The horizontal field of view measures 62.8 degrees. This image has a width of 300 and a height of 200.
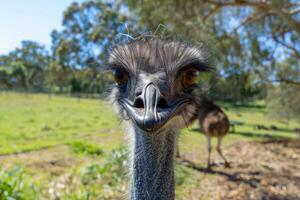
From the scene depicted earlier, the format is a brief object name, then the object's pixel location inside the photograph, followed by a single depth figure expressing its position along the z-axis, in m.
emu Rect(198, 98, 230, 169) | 3.73
